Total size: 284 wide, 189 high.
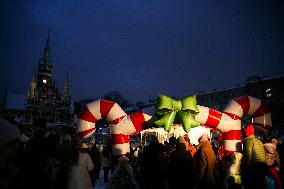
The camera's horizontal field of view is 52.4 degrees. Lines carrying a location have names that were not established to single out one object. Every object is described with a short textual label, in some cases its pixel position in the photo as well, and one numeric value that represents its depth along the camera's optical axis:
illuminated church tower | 66.81
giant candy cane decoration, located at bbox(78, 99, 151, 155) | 9.86
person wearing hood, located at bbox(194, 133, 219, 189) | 7.06
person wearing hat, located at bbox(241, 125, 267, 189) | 6.45
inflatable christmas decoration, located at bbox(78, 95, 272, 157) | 9.42
